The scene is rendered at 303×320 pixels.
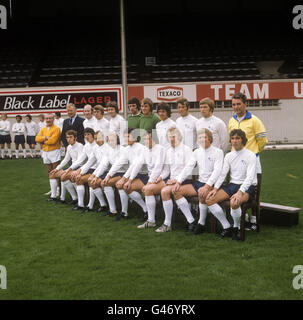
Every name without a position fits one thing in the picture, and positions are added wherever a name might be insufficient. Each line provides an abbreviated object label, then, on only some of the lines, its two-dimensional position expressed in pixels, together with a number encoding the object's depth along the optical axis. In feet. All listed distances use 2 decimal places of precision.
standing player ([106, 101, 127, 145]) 24.84
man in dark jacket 26.30
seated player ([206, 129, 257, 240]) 16.87
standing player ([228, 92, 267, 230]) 18.03
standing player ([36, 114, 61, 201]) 26.76
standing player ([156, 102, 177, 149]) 20.65
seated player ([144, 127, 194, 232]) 18.74
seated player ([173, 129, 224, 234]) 17.75
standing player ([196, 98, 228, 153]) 19.63
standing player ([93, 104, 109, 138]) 25.34
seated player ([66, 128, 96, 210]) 24.27
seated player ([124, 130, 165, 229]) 19.71
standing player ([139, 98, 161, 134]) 21.70
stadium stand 65.51
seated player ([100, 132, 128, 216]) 22.04
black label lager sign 54.24
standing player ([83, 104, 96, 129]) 25.77
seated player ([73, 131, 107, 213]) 23.58
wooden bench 19.00
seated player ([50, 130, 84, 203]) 25.14
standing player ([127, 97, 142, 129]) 22.79
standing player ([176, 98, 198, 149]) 20.89
